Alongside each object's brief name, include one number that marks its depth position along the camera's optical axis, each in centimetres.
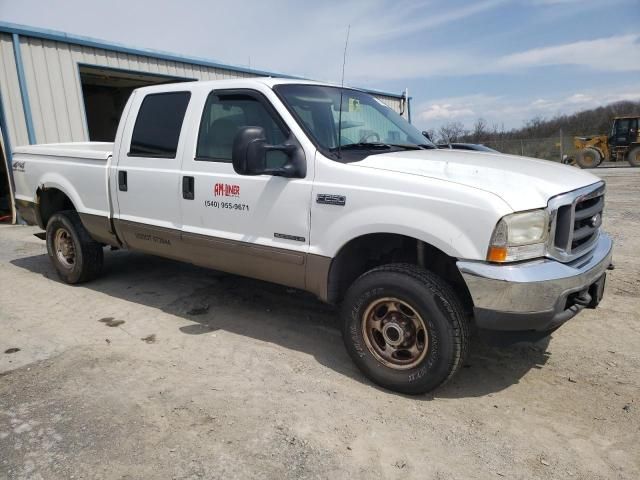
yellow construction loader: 2430
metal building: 903
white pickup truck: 269
